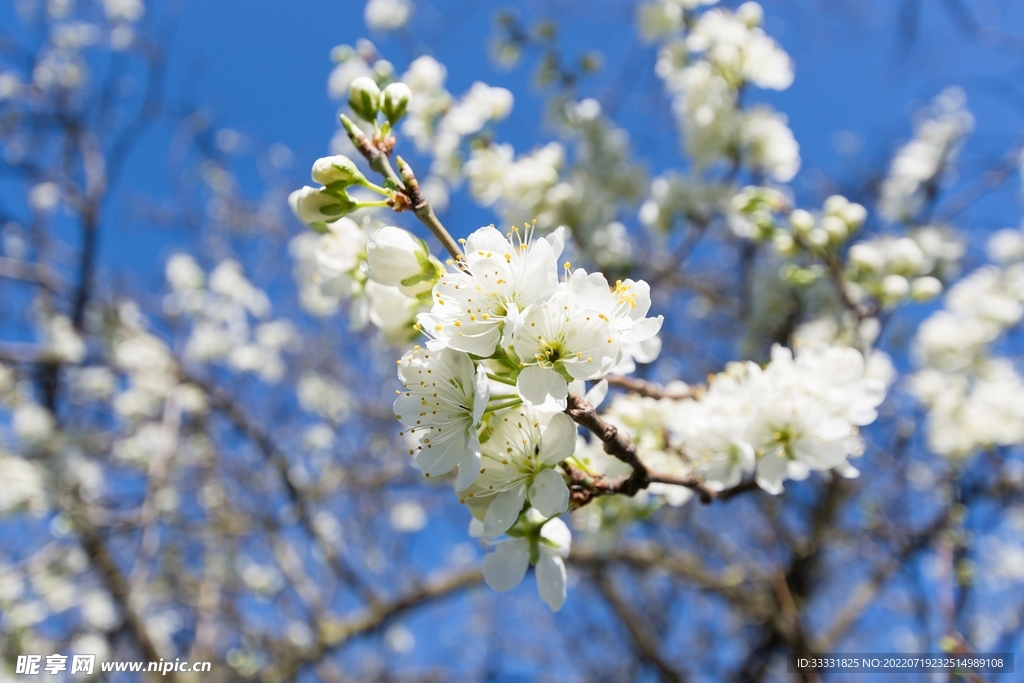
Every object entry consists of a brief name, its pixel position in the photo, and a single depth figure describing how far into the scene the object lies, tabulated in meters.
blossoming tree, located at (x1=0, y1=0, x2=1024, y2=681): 0.21
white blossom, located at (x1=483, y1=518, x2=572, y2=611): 0.22
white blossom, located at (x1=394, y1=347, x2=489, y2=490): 0.20
